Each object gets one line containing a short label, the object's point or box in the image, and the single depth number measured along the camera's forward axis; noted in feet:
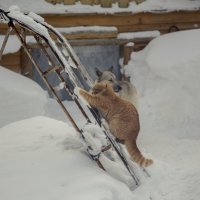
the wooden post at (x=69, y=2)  35.01
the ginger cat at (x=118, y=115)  19.97
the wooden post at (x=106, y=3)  35.96
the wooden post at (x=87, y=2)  35.52
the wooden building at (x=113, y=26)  35.37
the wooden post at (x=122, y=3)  36.37
